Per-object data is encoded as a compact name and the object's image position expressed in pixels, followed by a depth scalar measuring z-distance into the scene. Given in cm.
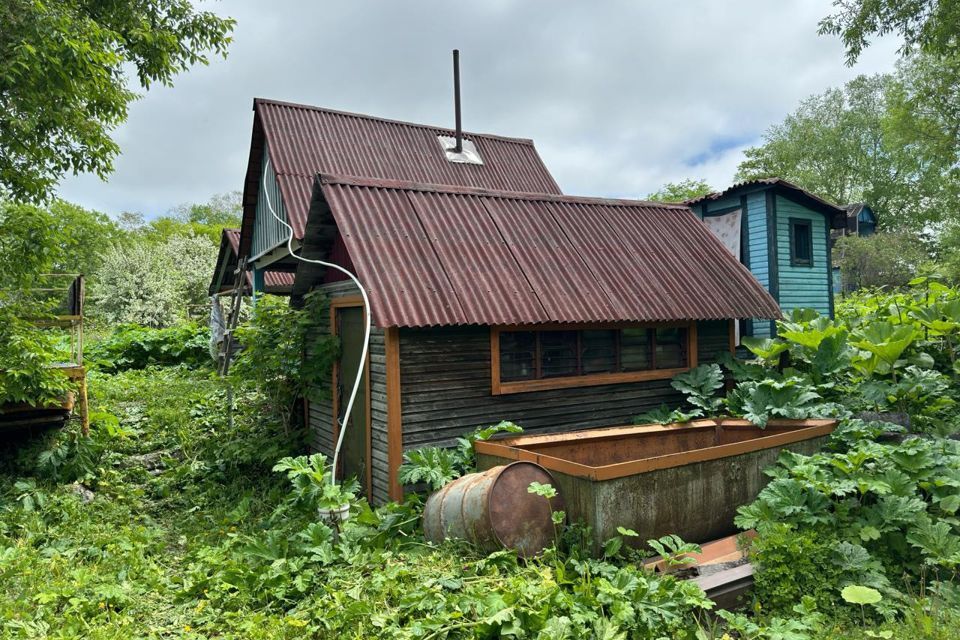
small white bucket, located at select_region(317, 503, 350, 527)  515
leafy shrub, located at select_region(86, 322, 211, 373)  1659
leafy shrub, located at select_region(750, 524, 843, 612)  423
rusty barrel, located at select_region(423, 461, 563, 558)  445
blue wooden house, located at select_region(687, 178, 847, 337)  1359
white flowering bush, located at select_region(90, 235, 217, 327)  2412
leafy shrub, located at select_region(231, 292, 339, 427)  741
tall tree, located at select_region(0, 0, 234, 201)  711
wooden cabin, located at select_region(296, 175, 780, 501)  618
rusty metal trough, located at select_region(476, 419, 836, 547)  459
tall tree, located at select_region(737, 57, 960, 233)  3925
